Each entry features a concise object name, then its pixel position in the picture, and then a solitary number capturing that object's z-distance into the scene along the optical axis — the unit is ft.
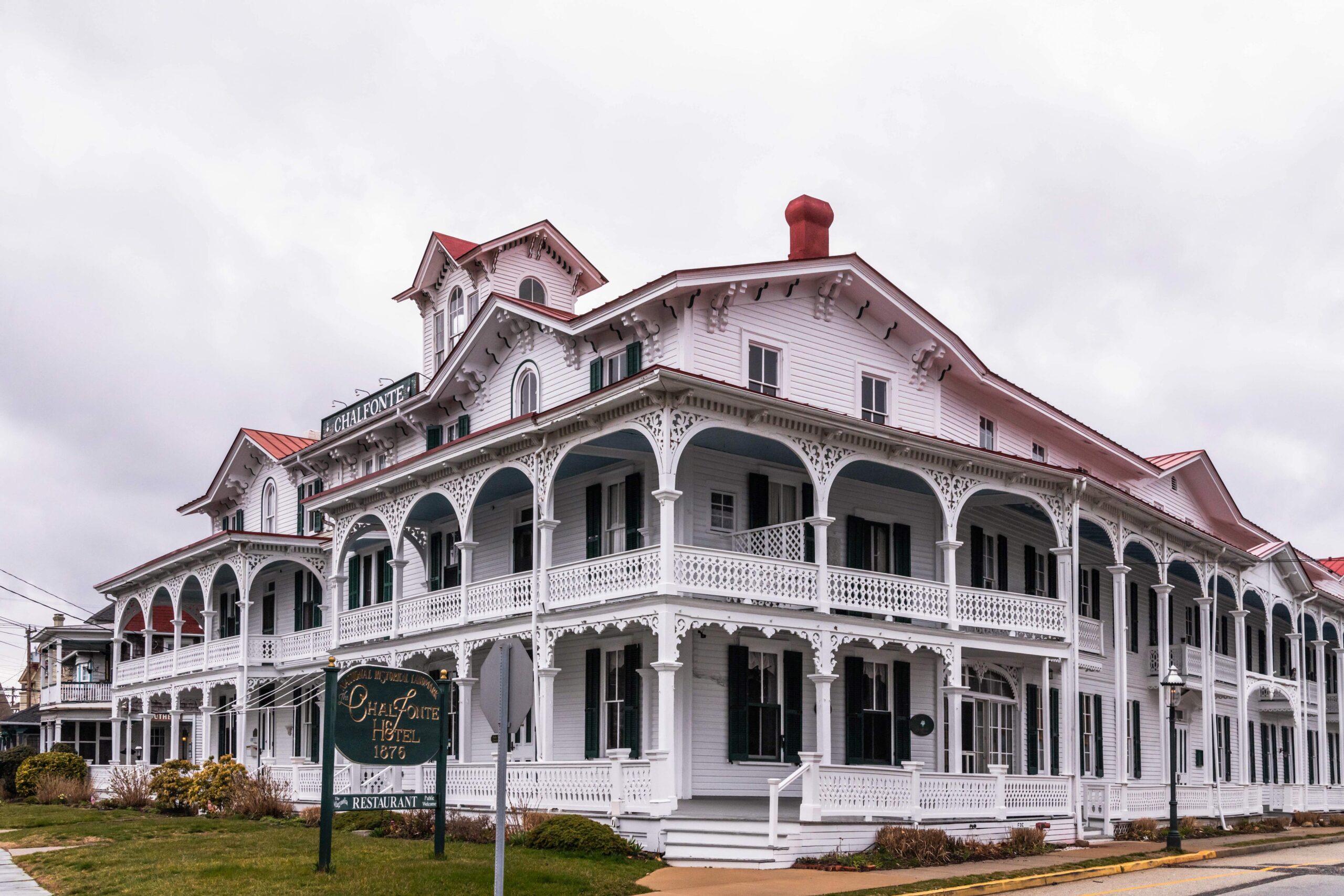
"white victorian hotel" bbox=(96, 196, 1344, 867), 76.54
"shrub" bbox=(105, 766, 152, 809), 109.40
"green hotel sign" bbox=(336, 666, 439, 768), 56.85
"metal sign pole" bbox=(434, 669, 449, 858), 59.77
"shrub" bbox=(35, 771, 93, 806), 122.93
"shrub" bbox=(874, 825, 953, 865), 71.10
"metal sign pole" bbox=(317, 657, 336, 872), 55.26
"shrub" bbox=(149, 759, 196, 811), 102.32
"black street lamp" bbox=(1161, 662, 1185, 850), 88.94
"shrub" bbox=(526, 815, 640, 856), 67.92
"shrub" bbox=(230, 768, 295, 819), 96.12
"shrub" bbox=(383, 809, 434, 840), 76.13
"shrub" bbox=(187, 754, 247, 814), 100.01
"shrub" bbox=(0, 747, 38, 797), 149.79
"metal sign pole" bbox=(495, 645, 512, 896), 40.96
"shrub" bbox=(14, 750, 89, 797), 132.46
